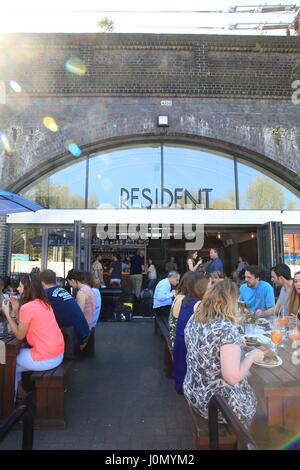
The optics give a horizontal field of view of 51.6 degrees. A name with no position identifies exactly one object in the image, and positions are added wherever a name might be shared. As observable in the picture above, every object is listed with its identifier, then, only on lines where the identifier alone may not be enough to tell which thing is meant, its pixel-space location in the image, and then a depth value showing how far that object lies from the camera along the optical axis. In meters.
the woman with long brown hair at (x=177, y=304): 3.46
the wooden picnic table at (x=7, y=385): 3.11
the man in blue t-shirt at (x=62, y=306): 3.79
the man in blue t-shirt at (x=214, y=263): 7.79
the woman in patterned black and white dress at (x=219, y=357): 2.06
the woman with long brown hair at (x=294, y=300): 3.96
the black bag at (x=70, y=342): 3.51
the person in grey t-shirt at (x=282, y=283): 4.49
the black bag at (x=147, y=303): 9.09
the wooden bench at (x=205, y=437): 2.05
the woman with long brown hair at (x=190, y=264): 7.47
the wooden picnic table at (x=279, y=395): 2.22
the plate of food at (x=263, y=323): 3.87
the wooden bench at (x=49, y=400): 2.96
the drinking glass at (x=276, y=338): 2.88
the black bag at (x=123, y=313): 7.99
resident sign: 8.48
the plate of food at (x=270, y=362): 2.55
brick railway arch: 8.11
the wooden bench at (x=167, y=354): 4.19
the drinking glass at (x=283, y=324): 3.32
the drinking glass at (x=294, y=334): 3.03
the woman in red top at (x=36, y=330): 2.99
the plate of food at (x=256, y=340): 3.01
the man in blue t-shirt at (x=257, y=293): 4.91
